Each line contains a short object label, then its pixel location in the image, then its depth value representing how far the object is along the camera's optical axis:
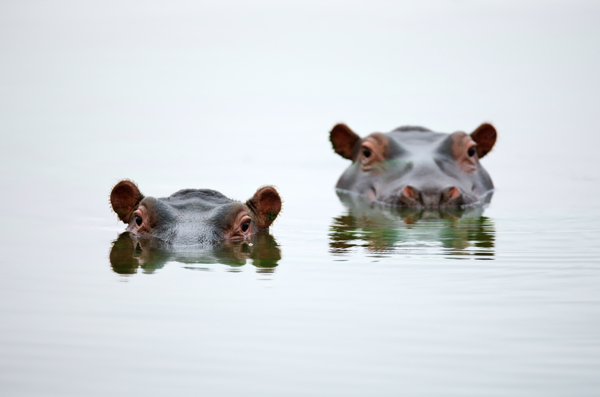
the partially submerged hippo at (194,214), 17.28
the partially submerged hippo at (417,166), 25.64
